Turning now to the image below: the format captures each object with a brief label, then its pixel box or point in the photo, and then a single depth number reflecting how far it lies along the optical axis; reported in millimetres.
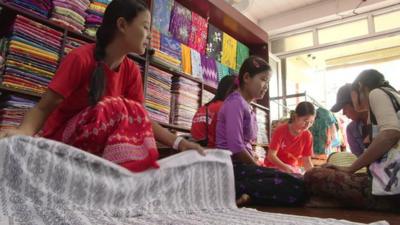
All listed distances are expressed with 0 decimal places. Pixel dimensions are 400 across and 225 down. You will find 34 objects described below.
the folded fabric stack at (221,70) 2961
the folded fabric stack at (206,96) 2827
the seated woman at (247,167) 1597
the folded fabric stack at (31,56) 1574
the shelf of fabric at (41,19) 1559
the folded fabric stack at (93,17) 1934
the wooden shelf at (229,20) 2804
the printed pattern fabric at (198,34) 2771
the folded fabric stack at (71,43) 1816
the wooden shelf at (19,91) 1520
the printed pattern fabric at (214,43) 2951
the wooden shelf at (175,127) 2369
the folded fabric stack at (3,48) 1555
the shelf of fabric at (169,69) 2312
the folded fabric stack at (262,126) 3356
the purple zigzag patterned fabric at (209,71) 2818
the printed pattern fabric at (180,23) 2578
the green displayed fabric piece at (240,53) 3305
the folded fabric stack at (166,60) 2285
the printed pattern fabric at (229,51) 3121
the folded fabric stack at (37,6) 1613
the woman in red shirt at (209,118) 1899
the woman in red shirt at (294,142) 2775
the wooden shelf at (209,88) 2873
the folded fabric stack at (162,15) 2367
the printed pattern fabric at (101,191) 746
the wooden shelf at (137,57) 2114
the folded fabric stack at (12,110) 1552
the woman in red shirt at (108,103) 1016
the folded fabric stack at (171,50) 2414
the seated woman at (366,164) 1395
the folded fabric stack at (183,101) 2521
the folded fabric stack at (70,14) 1754
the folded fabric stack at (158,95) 2289
